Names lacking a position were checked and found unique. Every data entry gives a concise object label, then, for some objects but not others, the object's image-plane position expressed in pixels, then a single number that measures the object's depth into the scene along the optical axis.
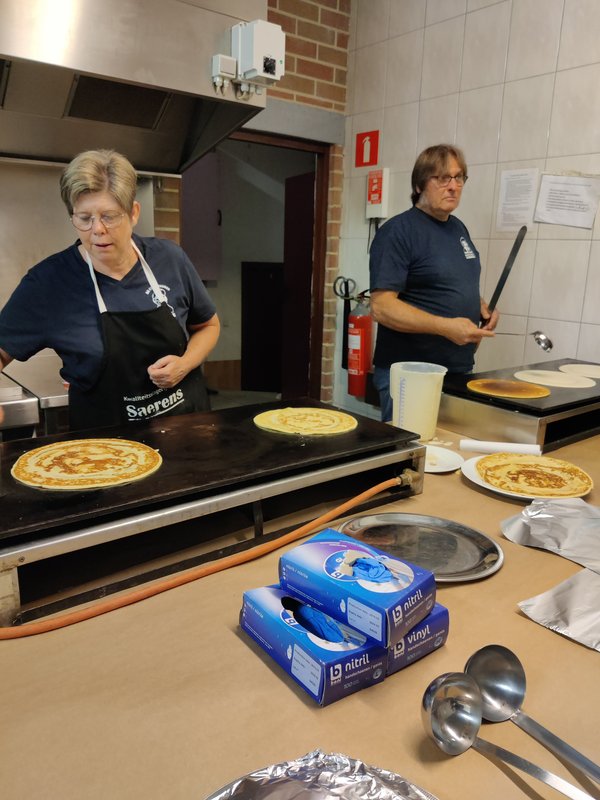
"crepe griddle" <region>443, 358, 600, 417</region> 1.55
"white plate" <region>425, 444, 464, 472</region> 1.39
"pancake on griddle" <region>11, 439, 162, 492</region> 0.93
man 2.21
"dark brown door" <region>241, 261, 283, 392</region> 5.50
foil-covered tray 0.52
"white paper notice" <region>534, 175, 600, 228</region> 2.60
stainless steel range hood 1.44
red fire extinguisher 3.65
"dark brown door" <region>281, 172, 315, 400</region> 4.04
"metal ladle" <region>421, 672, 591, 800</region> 0.61
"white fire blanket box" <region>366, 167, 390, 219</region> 3.50
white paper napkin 1.46
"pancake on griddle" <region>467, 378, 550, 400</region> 1.66
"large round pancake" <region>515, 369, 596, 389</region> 1.85
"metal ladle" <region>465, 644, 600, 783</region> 0.63
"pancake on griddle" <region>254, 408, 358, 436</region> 1.22
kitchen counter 0.58
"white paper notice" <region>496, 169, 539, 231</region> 2.80
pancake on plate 1.23
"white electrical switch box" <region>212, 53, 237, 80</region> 1.68
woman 1.55
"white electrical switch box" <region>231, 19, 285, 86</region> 1.65
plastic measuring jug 1.47
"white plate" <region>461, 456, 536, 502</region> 1.21
